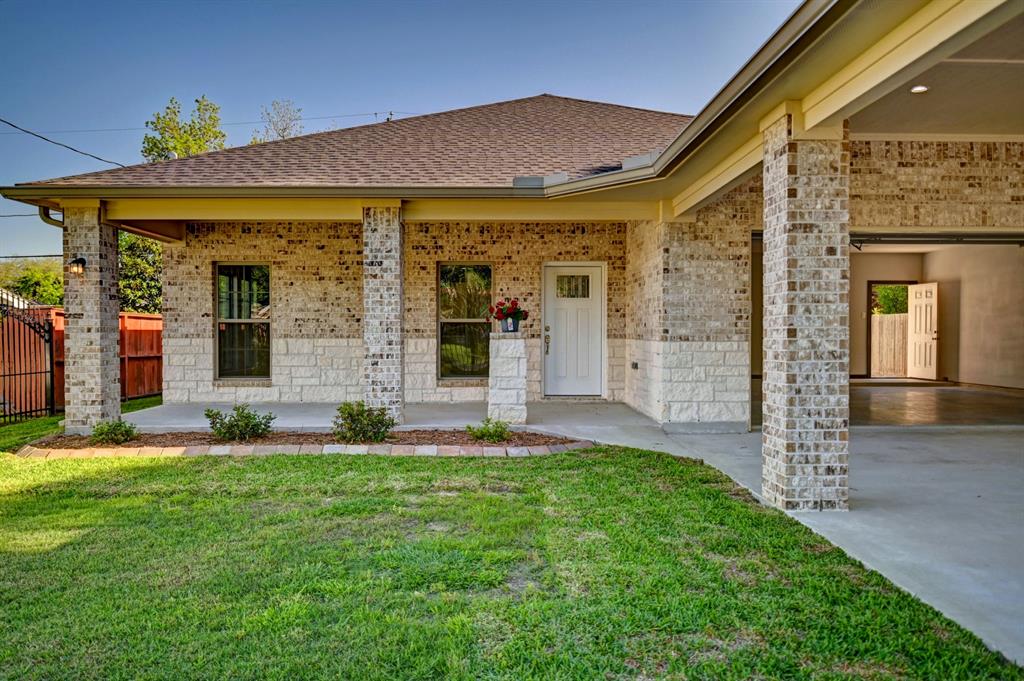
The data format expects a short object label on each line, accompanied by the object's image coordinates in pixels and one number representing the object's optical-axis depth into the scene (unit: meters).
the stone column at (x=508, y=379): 8.31
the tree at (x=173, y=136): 20.33
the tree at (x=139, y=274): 19.30
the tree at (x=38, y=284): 21.53
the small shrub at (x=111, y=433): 7.52
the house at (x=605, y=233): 4.83
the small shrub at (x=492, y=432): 7.50
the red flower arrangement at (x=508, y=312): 8.34
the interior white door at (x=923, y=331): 15.26
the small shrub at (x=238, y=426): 7.48
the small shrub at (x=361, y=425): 7.48
